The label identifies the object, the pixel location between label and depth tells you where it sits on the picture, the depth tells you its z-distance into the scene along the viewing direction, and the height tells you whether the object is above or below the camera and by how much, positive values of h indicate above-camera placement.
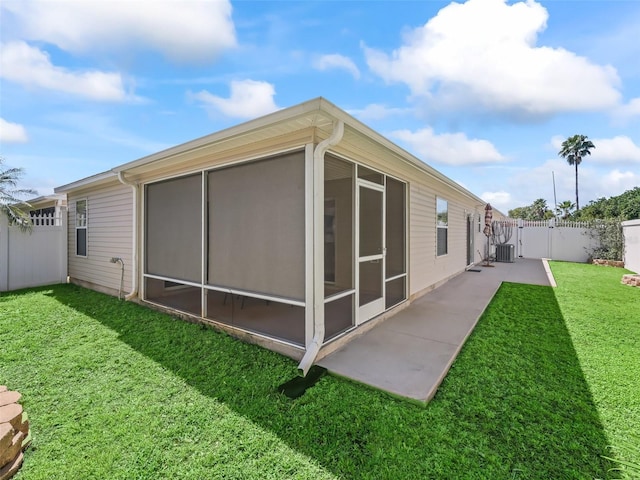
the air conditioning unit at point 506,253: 13.85 -0.73
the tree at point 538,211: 37.66 +3.52
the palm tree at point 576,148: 28.52 +8.73
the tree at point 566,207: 33.26 +3.41
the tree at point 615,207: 27.38 +3.14
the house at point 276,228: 3.37 +0.16
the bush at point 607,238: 12.53 -0.03
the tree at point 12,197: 7.31 +1.01
